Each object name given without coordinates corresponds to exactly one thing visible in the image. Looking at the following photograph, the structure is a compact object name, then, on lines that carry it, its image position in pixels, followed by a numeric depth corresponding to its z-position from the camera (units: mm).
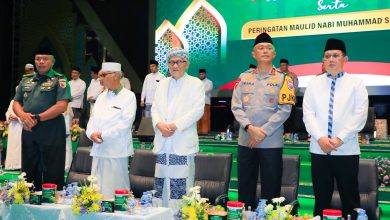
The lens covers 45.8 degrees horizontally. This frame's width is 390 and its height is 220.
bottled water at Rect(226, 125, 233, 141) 7217
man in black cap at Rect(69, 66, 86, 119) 10141
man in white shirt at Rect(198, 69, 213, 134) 9672
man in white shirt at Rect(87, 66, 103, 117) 10150
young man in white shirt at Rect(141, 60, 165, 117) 9977
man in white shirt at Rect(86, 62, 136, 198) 3697
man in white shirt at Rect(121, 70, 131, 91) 10298
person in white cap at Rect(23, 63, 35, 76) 8073
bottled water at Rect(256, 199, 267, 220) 2152
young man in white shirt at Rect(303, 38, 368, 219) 3127
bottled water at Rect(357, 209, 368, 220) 2049
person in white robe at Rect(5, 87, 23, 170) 7348
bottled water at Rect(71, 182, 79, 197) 2609
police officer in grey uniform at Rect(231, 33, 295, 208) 3402
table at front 2438
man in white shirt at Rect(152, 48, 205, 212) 3504
